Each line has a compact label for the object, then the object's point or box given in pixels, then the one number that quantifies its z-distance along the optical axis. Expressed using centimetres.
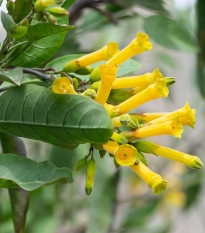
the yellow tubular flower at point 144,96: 67
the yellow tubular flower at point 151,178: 68
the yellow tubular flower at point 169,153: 69
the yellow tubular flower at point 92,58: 69
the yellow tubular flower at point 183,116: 68
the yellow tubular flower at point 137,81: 69
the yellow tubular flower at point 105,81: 66
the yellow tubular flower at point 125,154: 66
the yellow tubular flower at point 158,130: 67
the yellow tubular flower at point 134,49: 68
